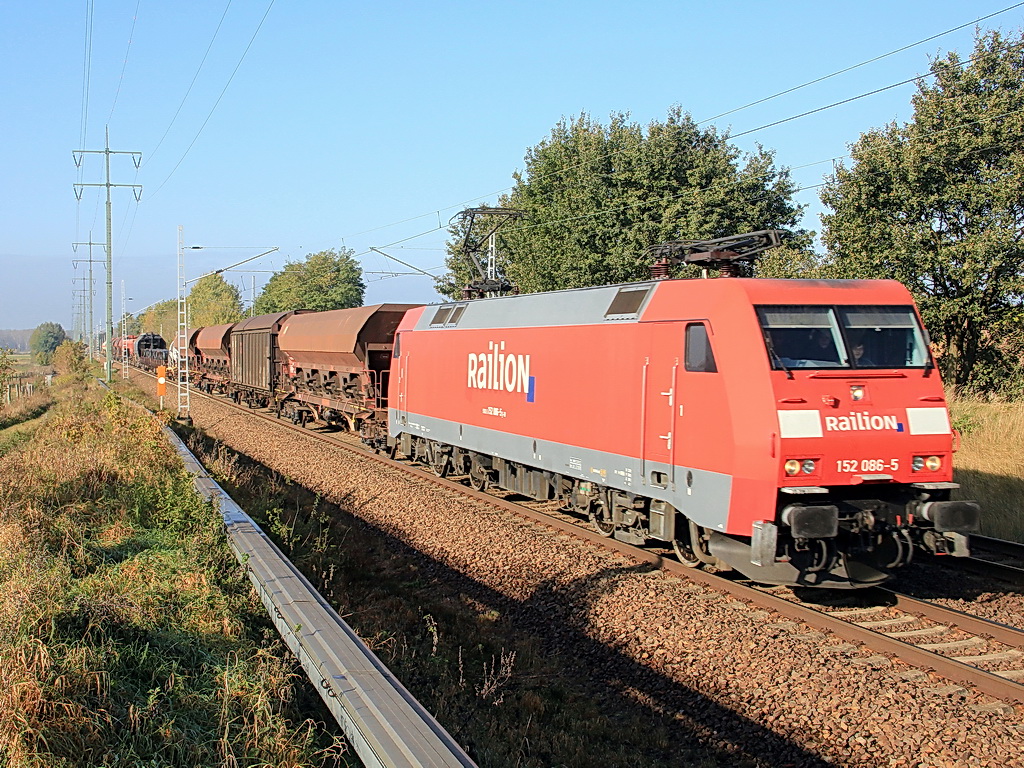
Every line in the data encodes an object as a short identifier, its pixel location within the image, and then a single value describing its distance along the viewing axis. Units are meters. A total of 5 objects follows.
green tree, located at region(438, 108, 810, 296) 27.09
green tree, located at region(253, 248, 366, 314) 70.56
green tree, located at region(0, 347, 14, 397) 33.69
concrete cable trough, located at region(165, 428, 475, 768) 3.97
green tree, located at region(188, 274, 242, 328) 89.44
